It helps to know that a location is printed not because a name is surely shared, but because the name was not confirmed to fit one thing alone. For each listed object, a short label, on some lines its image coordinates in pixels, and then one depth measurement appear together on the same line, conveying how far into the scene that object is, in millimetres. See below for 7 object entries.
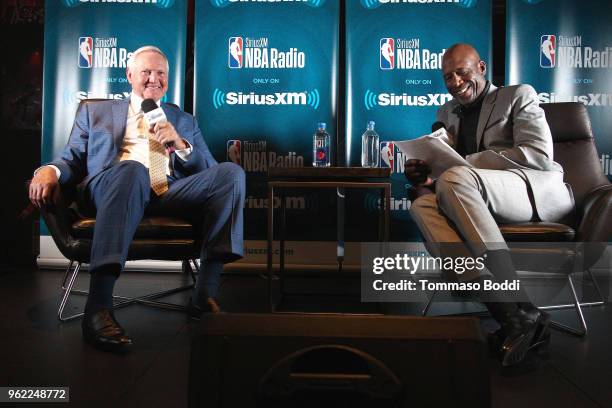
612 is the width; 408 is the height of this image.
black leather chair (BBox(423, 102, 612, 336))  1913
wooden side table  2264
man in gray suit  1668
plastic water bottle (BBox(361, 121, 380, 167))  3168
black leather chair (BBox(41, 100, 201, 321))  1974
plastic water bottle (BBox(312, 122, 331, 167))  3078
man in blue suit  1769
